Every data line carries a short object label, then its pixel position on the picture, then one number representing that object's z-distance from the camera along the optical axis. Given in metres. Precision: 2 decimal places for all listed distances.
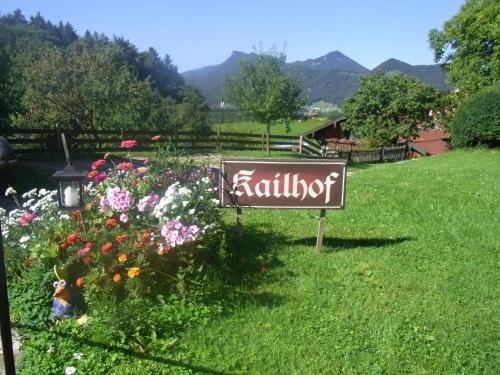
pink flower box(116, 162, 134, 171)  4.73
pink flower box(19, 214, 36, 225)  4.15
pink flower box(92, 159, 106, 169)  4.66
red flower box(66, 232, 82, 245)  3.76
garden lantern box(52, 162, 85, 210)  3.70
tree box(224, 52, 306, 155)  19.70
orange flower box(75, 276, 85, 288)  3.58
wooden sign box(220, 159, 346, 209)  4.77
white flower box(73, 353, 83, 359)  3.03
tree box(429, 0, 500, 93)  25.06
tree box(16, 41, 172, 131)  18.36
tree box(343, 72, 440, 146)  28.41
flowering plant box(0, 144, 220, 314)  3.77
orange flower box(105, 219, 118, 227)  3.95
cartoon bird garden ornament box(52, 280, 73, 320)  3.54
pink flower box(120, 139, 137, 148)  5.12
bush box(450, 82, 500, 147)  14.93
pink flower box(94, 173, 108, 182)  4.73
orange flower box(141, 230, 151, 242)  3.85
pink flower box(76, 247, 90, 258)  3.68
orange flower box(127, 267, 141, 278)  3.52
